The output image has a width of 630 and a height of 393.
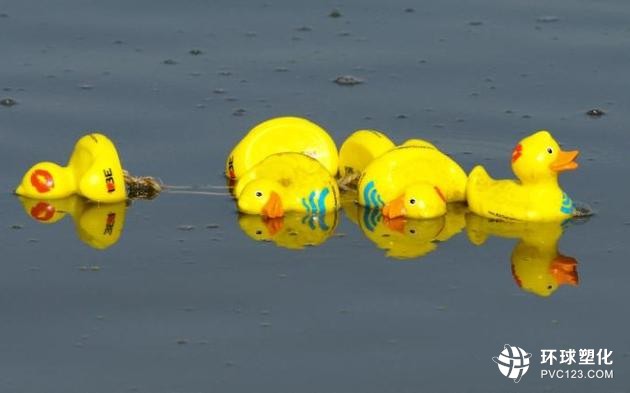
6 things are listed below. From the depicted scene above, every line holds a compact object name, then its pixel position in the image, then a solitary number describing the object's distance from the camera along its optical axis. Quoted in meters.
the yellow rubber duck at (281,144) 11.62
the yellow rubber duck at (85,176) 11.31
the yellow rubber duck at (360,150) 11.64
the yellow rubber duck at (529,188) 10.97
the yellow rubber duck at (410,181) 11.20
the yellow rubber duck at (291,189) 11.21
